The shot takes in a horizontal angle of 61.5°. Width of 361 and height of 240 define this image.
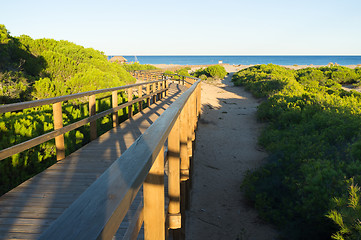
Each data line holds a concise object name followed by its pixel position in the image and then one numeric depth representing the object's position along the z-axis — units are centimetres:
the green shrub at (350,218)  341
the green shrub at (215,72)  3481
